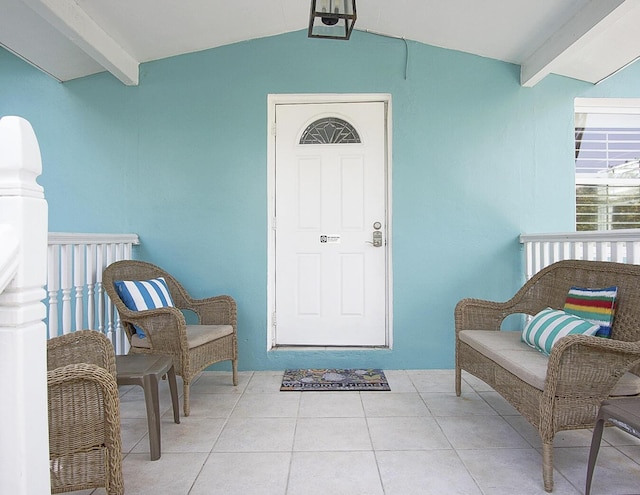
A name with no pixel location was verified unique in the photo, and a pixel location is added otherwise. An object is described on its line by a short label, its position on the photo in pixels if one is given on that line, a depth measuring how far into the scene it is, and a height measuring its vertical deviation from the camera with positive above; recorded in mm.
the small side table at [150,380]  2094 -626
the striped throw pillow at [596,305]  2115 -279
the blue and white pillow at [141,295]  2912 -321
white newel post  823 -155
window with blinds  3760 +680
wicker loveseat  1826 -525
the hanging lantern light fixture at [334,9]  2017 +1070
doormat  3135 -968
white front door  3682 +201
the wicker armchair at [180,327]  2719 -530
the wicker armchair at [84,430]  1408 -587
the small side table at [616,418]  1538 -597
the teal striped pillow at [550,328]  2102 -385
